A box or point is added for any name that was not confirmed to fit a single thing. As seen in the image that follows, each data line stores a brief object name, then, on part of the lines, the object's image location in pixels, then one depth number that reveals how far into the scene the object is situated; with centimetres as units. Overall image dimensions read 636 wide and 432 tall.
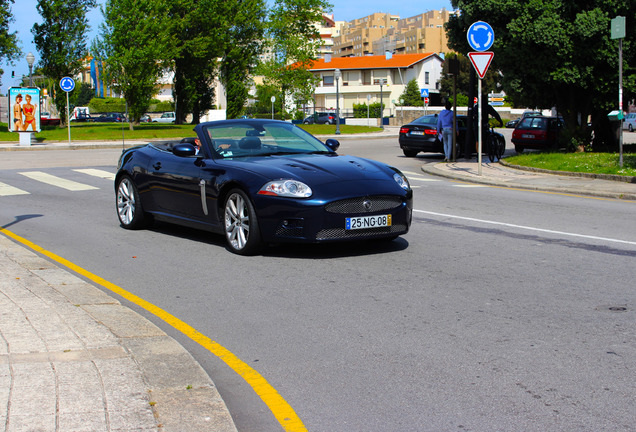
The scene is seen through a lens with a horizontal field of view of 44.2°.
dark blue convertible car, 772
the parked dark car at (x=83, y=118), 9031
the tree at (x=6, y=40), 4953
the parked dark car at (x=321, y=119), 7606
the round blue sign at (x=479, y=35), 1791
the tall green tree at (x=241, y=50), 6150
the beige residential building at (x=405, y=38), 16162
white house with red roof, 10562
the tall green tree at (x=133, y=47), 4956
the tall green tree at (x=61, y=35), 5103
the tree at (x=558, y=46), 2052
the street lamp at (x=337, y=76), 4644
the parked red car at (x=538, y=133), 2870
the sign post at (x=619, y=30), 1666
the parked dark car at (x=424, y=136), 2581
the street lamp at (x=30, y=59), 4028
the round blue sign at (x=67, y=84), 3616
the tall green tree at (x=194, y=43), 5681
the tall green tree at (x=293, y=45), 5834
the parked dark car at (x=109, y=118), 8554
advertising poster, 3497
